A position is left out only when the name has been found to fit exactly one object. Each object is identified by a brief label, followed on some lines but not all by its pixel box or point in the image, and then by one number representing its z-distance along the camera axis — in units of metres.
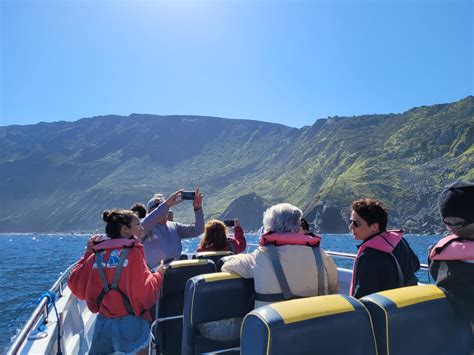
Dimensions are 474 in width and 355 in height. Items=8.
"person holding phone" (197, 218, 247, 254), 5.68
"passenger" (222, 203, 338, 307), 3.06
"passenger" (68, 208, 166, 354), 3.40
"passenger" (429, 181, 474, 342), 2.48
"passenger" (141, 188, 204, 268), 5.20
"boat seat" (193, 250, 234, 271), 4.93
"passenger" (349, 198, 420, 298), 3.03
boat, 1.97
